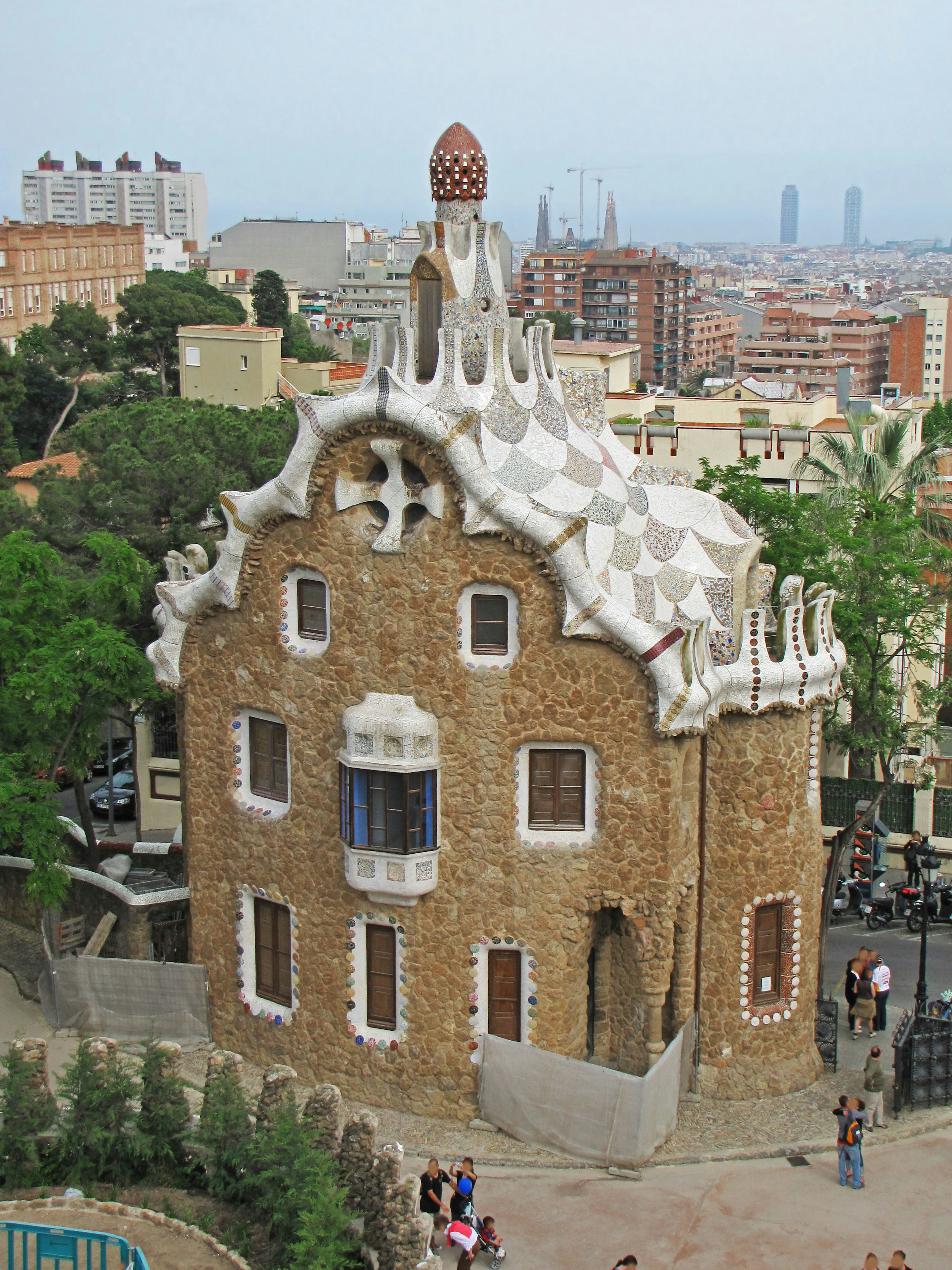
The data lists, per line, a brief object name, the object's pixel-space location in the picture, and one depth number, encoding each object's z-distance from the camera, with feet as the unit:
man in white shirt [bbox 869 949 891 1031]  85.66
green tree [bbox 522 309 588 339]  470.80
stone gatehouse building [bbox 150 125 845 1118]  72.43
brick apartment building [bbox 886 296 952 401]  515.91
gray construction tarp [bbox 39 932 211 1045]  83.35
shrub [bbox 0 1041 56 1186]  65.72
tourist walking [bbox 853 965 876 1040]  85.87
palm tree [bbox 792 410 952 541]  114.42
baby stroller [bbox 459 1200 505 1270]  64.80
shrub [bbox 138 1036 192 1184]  66.18
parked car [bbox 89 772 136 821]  132.26
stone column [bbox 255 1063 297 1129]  66.28
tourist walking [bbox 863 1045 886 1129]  75.97
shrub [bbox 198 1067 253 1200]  64.08
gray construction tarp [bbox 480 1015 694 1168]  71.82
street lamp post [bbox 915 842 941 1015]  80.69
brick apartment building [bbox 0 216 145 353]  327.26
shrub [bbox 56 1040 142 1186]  65.67
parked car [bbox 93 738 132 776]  143.84
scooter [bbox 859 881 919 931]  103.76
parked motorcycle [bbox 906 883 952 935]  104.17
